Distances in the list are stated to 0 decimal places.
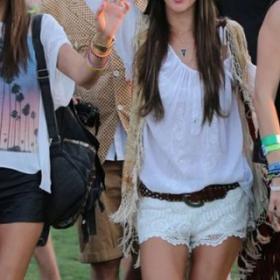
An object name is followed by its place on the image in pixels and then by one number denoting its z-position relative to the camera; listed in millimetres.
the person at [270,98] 8883
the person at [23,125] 9422
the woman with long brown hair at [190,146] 9758
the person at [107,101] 11461
